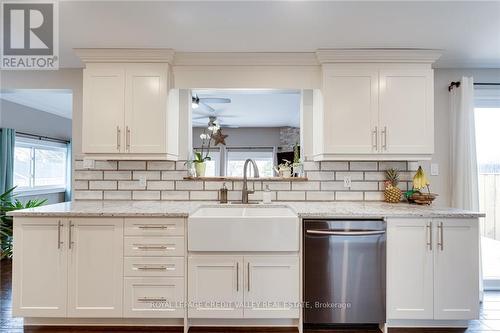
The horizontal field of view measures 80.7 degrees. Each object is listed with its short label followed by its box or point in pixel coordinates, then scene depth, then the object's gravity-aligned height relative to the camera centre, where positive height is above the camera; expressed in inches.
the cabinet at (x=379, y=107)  98.7 +21.2
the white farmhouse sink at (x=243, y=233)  83.7 -18.2
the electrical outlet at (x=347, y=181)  111.1 -4.4
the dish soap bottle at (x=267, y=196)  108.3 -9.7
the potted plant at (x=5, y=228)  133.0 -26.8
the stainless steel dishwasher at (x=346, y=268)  84.3 -28.2
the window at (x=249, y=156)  270.1 +12.0
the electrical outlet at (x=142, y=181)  112.3 -4.5
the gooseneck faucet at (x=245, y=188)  107.9 -6.8
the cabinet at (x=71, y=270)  85.6 -29.5
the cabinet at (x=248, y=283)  84.7 -32.7
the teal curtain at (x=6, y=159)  159.9 +5.5
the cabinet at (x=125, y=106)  99.8 +21.4
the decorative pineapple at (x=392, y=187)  106.3 -6.2
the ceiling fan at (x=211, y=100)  165.0 +39.5
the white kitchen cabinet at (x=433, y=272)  85.0 -29.5
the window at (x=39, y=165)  187.2 +2.9
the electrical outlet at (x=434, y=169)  113.0 +0.4
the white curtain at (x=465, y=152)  107.6 +6.8
